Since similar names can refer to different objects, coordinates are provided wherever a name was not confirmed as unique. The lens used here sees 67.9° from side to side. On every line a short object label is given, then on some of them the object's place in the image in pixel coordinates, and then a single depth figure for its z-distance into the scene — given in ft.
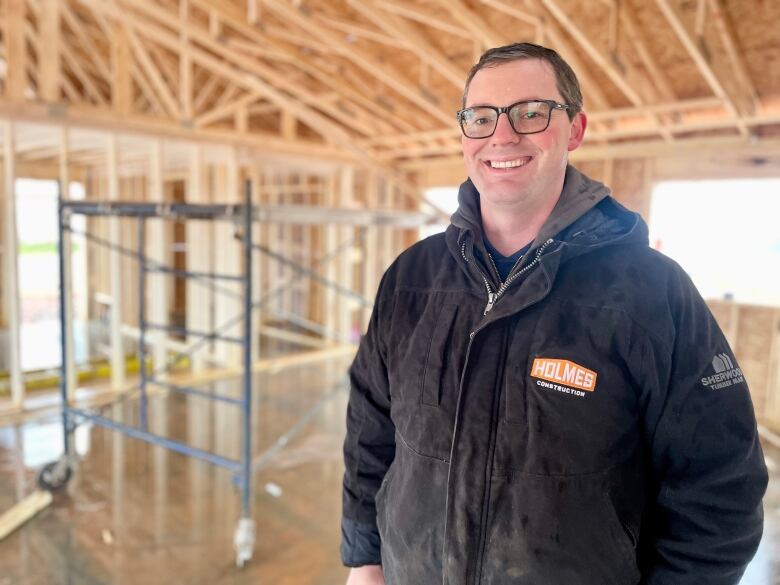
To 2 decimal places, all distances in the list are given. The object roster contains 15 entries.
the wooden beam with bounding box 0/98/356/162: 15.44
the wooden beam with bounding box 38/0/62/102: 15.46
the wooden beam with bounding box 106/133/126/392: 17.16
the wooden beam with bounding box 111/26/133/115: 17.04
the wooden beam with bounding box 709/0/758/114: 12.52
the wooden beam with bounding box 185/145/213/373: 20.57
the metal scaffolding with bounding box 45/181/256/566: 9.62
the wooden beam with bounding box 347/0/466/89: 14.20
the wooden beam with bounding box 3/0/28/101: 14.83
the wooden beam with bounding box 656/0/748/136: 11.32
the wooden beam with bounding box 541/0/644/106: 12.24
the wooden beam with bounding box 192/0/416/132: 15.63
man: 3.44
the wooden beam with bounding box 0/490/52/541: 10.31
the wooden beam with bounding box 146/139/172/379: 18.29
